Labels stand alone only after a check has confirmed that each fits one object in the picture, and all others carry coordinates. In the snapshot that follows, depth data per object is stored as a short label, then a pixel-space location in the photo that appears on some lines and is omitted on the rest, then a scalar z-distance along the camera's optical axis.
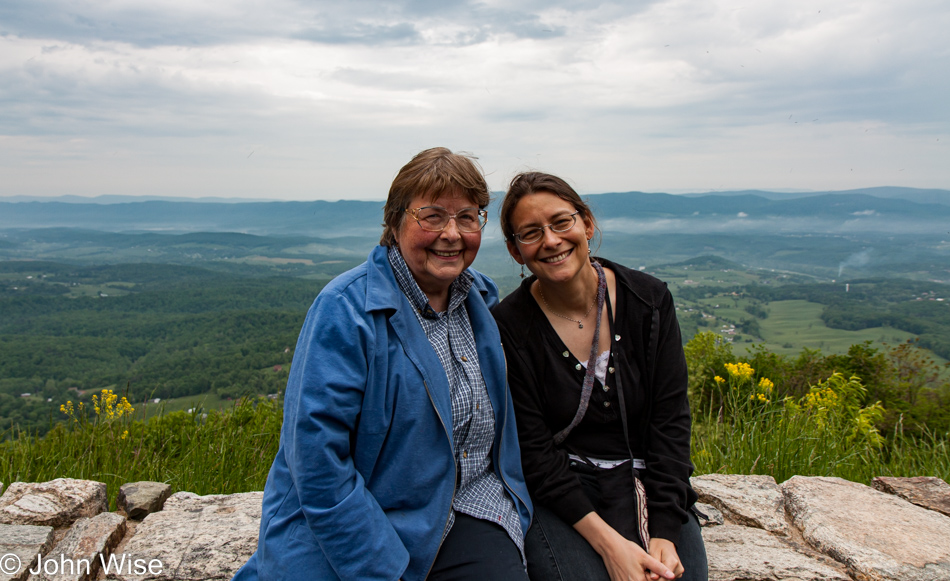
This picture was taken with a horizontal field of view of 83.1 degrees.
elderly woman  1.63
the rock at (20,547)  2.09
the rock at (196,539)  2.20
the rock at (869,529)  2.21
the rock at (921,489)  2.91
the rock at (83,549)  2.12
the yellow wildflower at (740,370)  4.21
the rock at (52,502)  2.51
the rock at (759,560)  2.18
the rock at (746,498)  2.68
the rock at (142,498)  2.69
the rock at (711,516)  2.65
